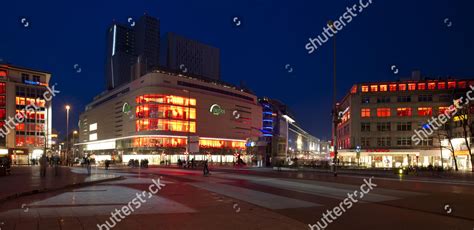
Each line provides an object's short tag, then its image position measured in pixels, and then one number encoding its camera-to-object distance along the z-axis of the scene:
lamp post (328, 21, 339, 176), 39.34
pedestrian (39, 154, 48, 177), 32.39
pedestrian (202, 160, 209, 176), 41.96
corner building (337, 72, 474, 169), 87.56
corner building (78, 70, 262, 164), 131.00
